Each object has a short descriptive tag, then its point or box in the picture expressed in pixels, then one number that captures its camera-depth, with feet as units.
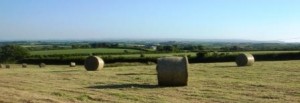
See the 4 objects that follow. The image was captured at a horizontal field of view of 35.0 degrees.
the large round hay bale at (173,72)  59.47
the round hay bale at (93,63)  104.17
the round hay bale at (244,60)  111.04
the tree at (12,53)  210.18
